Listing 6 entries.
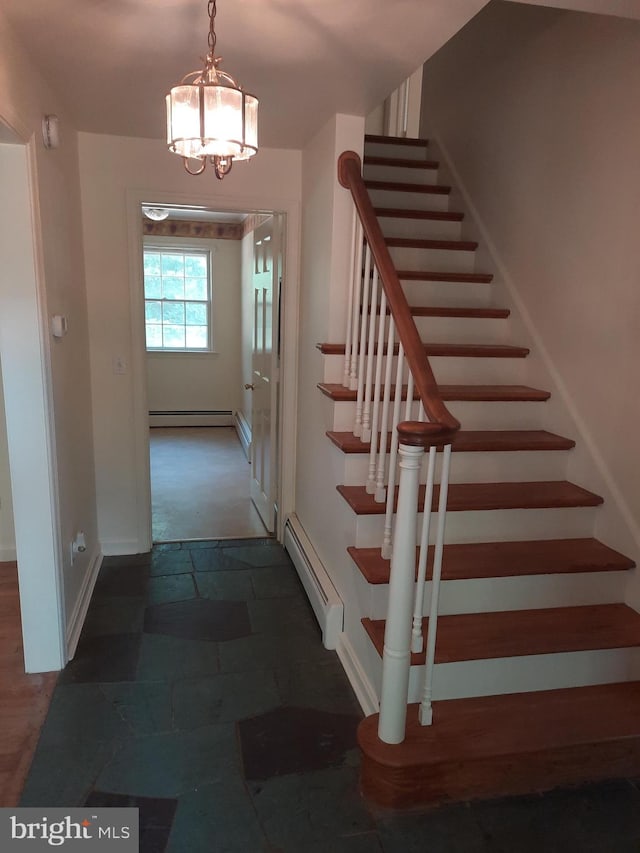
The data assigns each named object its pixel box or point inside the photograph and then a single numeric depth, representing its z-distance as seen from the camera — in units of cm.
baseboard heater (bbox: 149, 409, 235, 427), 727
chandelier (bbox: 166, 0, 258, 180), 151
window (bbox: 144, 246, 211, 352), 715
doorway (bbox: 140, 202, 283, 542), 643
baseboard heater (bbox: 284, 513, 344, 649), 259
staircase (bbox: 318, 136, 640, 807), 188
